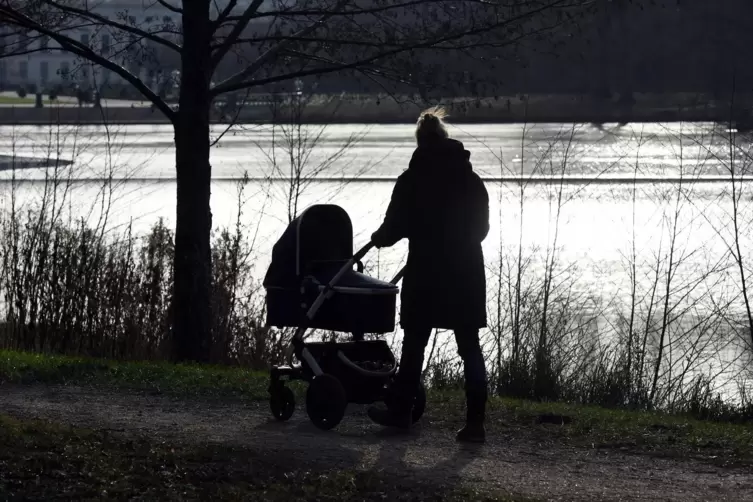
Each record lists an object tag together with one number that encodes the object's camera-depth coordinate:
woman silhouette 13.80
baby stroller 14.59
